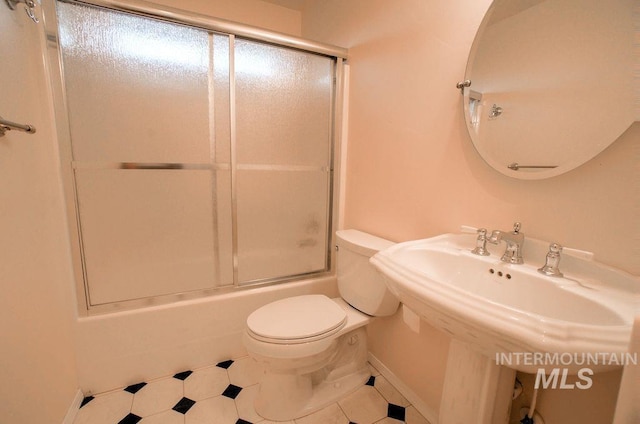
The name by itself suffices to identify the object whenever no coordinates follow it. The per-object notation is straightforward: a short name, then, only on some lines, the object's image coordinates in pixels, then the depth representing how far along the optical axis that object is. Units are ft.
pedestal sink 1.56
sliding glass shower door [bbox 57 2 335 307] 4.03
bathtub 4.27
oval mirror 2.24
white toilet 3.63
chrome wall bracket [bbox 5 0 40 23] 2.99
